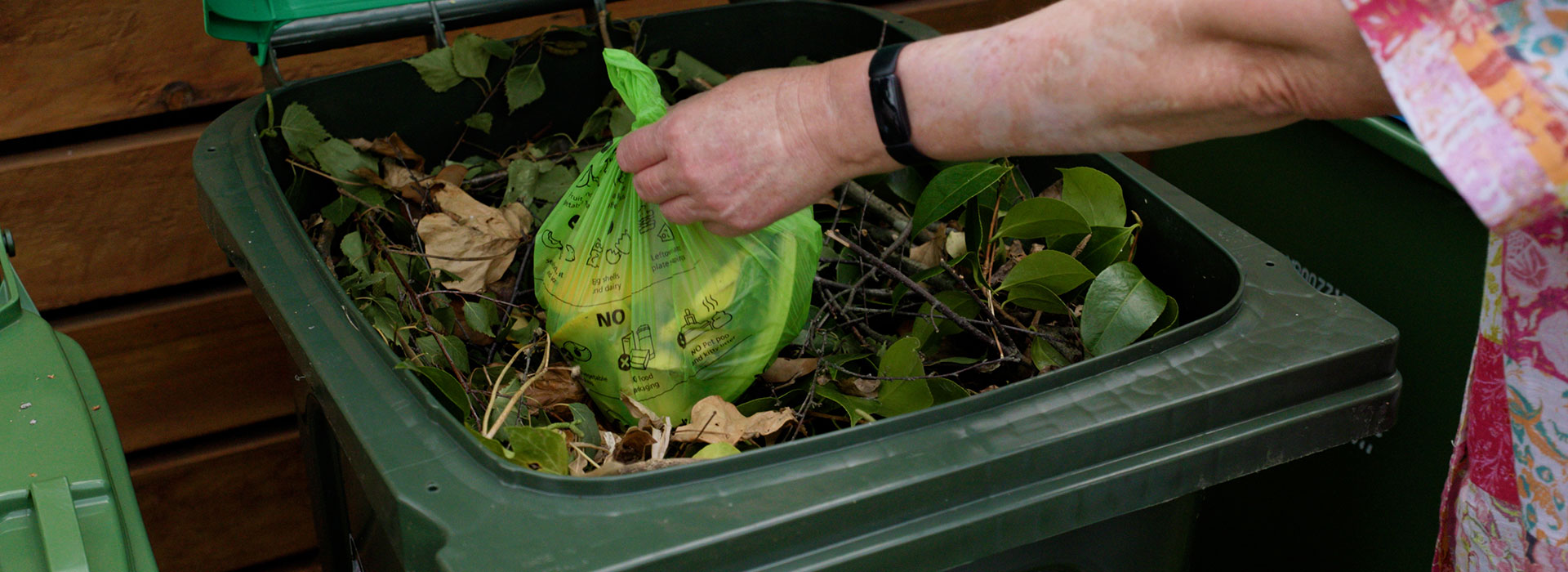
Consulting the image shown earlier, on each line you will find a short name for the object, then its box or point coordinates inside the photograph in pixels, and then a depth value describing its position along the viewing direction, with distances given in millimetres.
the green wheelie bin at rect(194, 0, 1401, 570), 541
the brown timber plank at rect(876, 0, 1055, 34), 1529
